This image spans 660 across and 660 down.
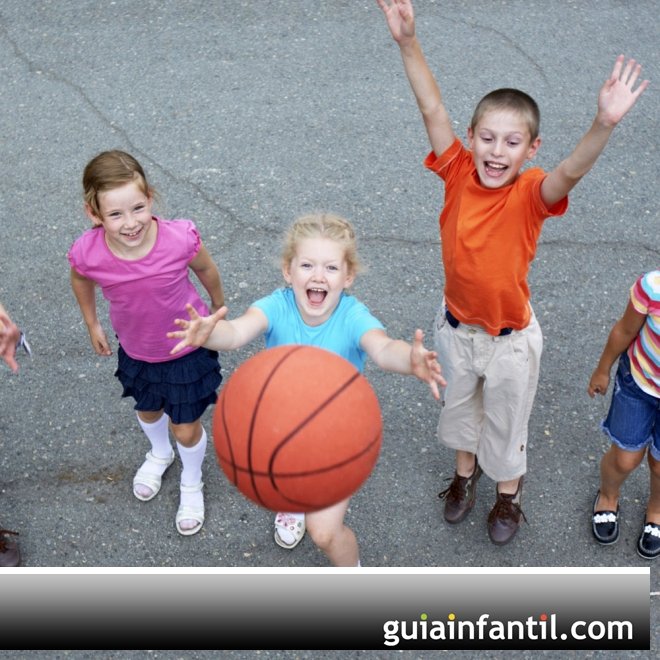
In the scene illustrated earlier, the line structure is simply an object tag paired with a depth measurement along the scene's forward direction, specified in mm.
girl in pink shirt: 3678
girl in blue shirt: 3404
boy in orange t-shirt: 3451
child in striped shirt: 3666
